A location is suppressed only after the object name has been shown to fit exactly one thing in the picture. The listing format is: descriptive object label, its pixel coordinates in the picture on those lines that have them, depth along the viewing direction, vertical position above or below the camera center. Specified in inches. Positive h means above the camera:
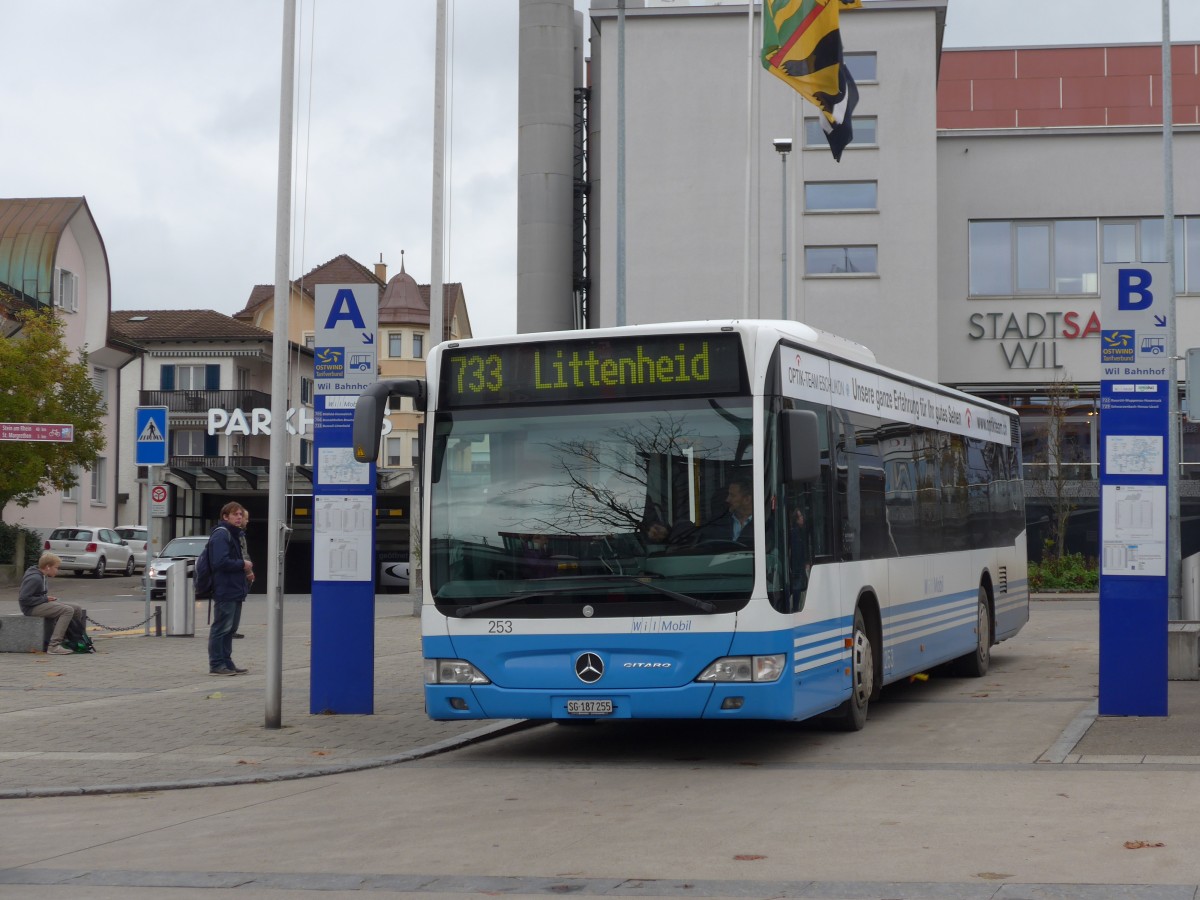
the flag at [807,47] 1242.0 +344.2
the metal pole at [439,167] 1117.1 +228.9
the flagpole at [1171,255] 1074.1 +170.6
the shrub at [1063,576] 1496.1 -52.3
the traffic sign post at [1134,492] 514.6 +7.7
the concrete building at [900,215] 1956.2 +349.0
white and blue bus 428.8 -3.2
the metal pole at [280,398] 508.7 +33.7
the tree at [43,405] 1688.0 +105.1
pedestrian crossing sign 938.7 +40.5
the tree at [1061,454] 1566.9 +69.3
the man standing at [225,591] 718.5 -34.4
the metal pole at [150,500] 921.6 +5.2
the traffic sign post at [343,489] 536.7 +6.8
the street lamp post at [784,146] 1553.9 +343.8
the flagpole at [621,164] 1325.0 +274.8
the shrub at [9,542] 1872.5 -38.1
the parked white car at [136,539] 2264.0 -40.5
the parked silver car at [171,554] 1631.4 -44.4
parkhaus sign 2677.2 +137.4
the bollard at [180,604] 974.4 -54.2
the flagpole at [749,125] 1306.6 +308.6
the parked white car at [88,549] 2116.1 -51.7
